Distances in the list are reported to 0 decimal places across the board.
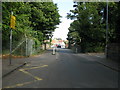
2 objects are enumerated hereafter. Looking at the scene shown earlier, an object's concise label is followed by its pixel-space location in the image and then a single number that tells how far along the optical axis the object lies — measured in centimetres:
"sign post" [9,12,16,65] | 1255
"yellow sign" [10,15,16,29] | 1254
